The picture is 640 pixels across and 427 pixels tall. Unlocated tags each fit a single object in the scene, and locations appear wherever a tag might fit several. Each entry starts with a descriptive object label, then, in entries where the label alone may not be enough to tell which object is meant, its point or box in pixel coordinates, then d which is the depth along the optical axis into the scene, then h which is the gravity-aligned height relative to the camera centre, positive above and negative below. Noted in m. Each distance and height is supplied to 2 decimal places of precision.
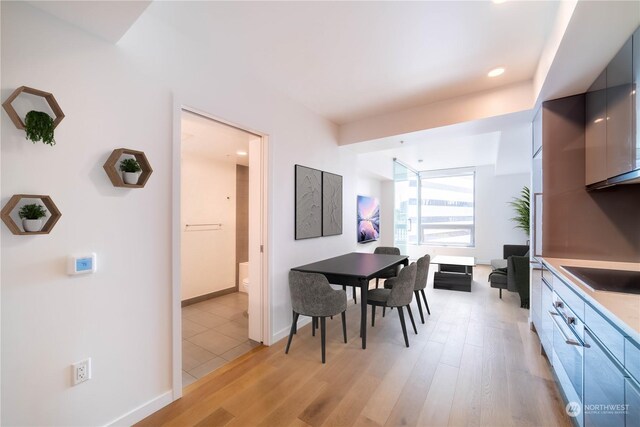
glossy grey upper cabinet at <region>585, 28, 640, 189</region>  1.58 +0.65
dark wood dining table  2.63 -0.61
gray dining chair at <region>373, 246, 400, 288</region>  4.00 -0.59
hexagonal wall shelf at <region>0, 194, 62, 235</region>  1.25 +0.00
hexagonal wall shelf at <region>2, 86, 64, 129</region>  1.25 +0.54
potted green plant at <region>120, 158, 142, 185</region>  1.65 +0.27
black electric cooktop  1.47 -0.40
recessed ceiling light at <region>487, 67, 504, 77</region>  2.50 +1.35
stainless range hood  1.60 +0.24
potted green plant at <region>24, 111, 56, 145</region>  1.29 +0.42
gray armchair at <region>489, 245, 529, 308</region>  3.75 -0.94
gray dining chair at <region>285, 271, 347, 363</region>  2.46 -0.78
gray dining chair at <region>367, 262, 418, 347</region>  2.75 -0.83
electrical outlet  1.48 -0.89
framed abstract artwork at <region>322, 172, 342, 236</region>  3.67 +0.14
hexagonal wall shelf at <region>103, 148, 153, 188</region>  1.59 +0.28
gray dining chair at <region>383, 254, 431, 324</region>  3.24 -0.75
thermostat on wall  1.47 -0.29
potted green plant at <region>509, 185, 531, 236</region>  6.06 +0.12
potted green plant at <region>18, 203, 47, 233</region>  1.29 -0.02
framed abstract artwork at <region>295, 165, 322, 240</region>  3.21 +0.14
